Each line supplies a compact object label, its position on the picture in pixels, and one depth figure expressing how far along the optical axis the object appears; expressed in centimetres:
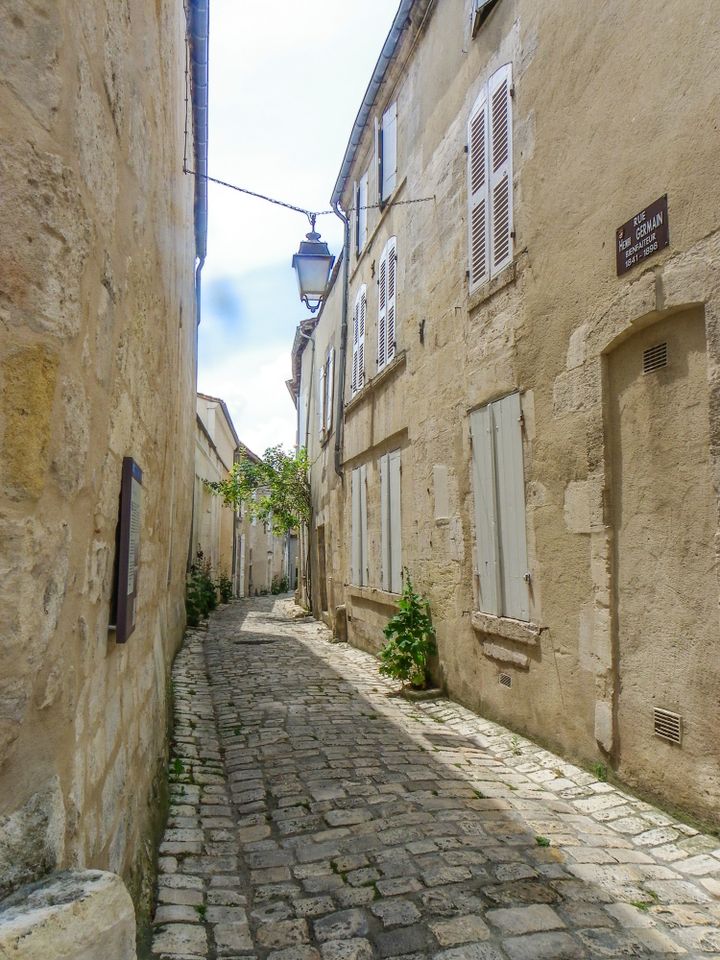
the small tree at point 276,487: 1520
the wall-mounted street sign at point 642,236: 358
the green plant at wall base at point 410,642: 637
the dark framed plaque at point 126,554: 216
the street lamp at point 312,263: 877
